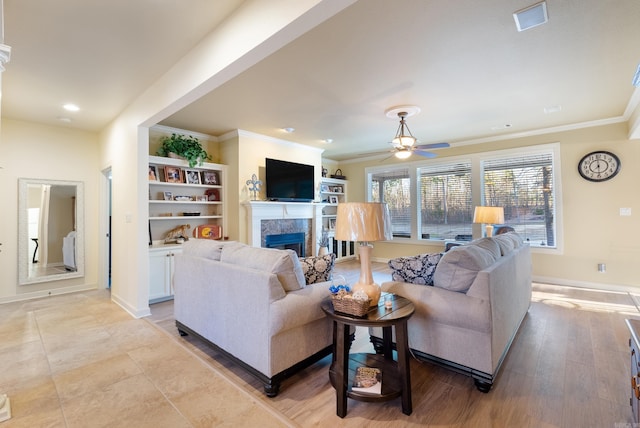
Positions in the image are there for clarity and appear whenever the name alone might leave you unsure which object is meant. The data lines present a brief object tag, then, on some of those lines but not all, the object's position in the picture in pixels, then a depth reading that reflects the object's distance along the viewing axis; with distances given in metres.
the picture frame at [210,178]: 5.04
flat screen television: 5.27
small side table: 1.72
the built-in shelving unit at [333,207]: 7.08
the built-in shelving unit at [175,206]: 4.22
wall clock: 4.50
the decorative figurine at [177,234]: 4.65
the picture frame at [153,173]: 4.33
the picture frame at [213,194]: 5.20
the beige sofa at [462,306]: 1.98
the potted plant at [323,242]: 5.91
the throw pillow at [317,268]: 2.36
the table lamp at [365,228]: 1.87
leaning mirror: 4.30
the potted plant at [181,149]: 4.52
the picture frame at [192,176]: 4.74
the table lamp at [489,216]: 4.55
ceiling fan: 4.02
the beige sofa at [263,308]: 1.97
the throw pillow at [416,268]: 2.30
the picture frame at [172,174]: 4.53
